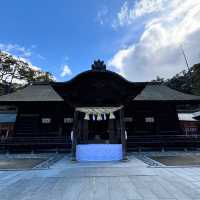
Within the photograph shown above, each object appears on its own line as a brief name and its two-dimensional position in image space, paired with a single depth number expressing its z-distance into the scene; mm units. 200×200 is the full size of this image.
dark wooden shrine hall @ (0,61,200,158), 9938
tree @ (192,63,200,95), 30741
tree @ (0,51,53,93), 30172
